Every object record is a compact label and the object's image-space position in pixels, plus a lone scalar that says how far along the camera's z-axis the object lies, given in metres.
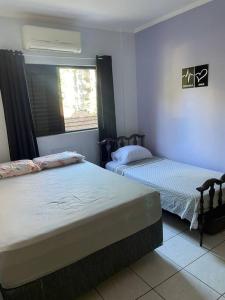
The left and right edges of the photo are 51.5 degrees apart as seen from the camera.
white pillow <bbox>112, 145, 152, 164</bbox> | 3.57
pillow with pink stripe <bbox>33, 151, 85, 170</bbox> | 3.02
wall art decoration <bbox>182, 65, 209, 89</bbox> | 3.02
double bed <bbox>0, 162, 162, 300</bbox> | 1.47
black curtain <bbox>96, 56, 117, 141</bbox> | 3.70
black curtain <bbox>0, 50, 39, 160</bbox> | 2.96
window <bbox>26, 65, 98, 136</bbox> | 3.33
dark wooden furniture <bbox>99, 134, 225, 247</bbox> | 2.28
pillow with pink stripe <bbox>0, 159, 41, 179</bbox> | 2.76
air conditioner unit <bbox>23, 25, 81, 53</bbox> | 2.99
